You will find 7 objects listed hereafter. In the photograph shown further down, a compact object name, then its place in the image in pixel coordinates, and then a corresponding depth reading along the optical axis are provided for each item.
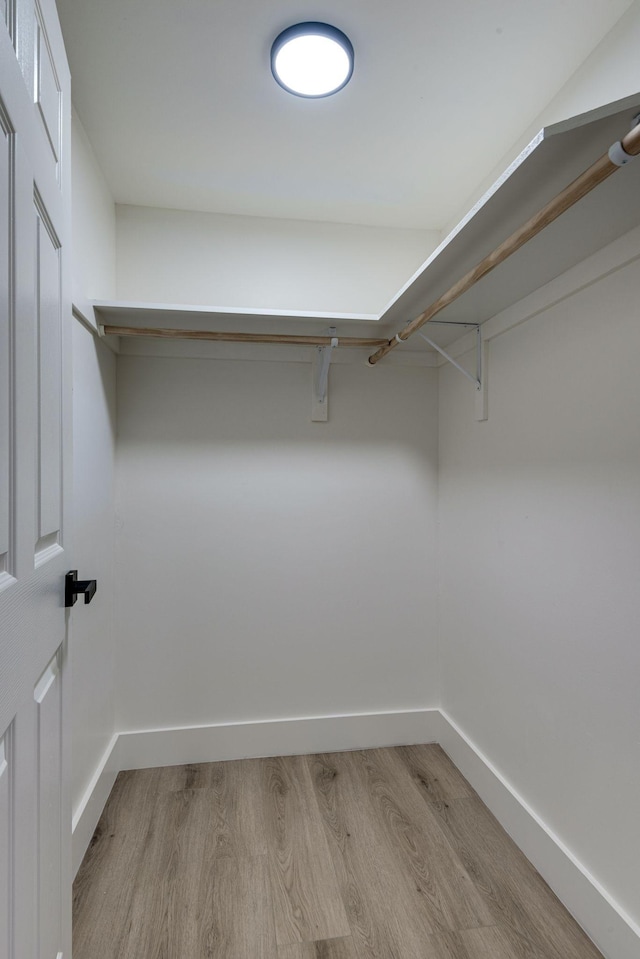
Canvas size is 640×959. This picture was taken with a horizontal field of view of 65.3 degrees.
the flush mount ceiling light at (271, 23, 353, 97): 1.30
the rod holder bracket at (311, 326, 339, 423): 2.14
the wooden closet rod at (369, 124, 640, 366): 0.84
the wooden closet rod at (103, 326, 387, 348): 1.89
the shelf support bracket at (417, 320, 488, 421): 1.91
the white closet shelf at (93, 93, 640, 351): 0.94
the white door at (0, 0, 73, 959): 0.73
